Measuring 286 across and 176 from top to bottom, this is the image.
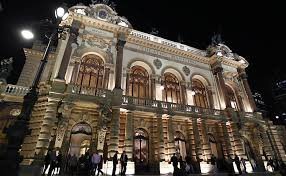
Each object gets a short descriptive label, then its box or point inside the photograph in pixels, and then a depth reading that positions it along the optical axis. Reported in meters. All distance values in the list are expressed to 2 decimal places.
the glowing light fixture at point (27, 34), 6.80
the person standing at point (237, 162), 13.03
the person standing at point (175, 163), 10.54
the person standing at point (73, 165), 11.19
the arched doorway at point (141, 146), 15.30
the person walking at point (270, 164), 17.05
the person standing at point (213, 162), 15.66
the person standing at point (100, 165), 10.85
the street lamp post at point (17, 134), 5.01
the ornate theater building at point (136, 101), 13.75
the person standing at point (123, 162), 11.52
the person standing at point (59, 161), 10.54
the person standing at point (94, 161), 10.76
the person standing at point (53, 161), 9.79
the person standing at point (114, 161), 11.34
